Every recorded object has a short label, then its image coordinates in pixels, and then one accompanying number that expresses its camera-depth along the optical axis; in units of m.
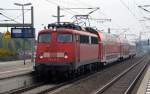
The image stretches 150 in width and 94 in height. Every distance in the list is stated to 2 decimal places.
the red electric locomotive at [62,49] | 26.80
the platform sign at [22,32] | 52.62
